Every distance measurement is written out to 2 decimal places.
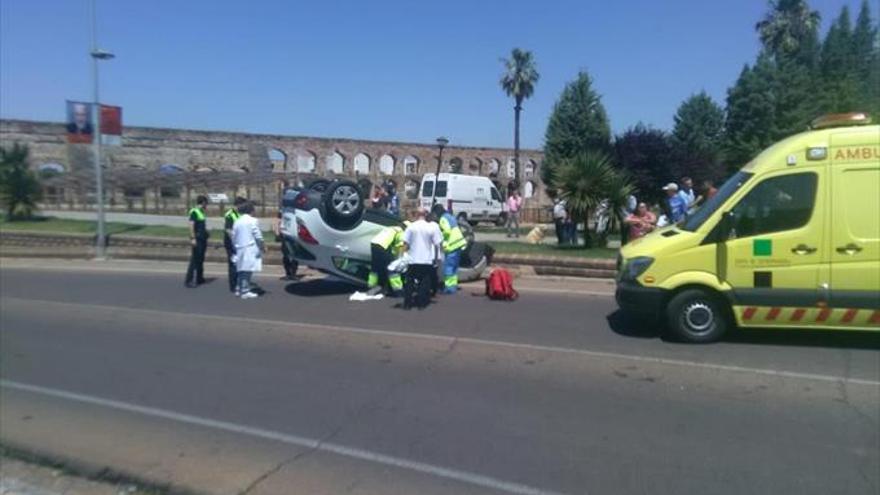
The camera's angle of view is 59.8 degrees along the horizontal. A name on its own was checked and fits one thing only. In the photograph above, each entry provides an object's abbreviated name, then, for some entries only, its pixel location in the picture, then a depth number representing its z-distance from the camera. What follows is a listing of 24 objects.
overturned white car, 12.72
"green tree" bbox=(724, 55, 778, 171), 50.22
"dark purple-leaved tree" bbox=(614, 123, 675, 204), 27.70
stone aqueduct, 44.25
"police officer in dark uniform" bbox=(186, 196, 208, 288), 14.61
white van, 34.28
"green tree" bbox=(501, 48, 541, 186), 65.00
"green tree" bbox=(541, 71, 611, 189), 48.28
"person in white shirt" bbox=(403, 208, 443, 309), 11.66
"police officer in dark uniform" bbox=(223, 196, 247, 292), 13.90
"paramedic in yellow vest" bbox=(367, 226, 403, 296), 12.78
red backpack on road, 12.70
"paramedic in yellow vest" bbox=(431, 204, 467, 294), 13.34
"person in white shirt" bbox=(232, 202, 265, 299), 13.05
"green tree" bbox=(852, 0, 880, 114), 42.58
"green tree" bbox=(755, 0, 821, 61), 68.88
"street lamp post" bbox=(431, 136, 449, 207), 31.72
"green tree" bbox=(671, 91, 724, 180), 51.91
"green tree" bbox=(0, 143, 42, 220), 29.55
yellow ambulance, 8.41
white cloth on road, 12.88
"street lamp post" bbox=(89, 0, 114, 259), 21.20
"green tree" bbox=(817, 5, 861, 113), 43.99
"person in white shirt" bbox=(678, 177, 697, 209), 16.16
